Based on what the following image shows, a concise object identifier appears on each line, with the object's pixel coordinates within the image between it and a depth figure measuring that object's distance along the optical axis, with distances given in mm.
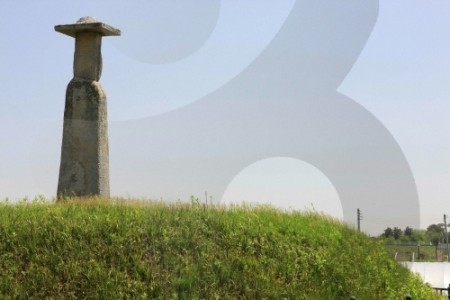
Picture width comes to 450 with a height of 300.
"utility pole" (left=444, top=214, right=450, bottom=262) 51825
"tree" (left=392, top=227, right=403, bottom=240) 70275
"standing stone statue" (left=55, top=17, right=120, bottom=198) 14781
